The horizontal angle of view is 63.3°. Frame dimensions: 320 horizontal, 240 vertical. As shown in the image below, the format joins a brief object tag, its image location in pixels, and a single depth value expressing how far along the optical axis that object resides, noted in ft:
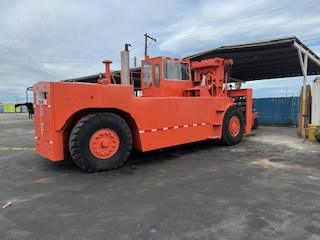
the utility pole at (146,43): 105.06
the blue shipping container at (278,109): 55.83
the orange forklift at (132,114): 17.99
